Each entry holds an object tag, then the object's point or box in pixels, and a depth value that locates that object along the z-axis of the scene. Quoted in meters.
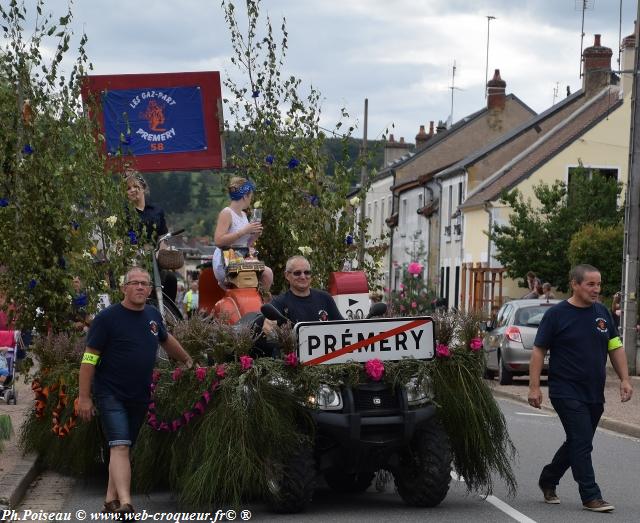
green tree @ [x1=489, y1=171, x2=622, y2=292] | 43.72
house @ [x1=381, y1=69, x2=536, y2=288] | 66.62
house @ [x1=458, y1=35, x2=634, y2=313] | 51.72
